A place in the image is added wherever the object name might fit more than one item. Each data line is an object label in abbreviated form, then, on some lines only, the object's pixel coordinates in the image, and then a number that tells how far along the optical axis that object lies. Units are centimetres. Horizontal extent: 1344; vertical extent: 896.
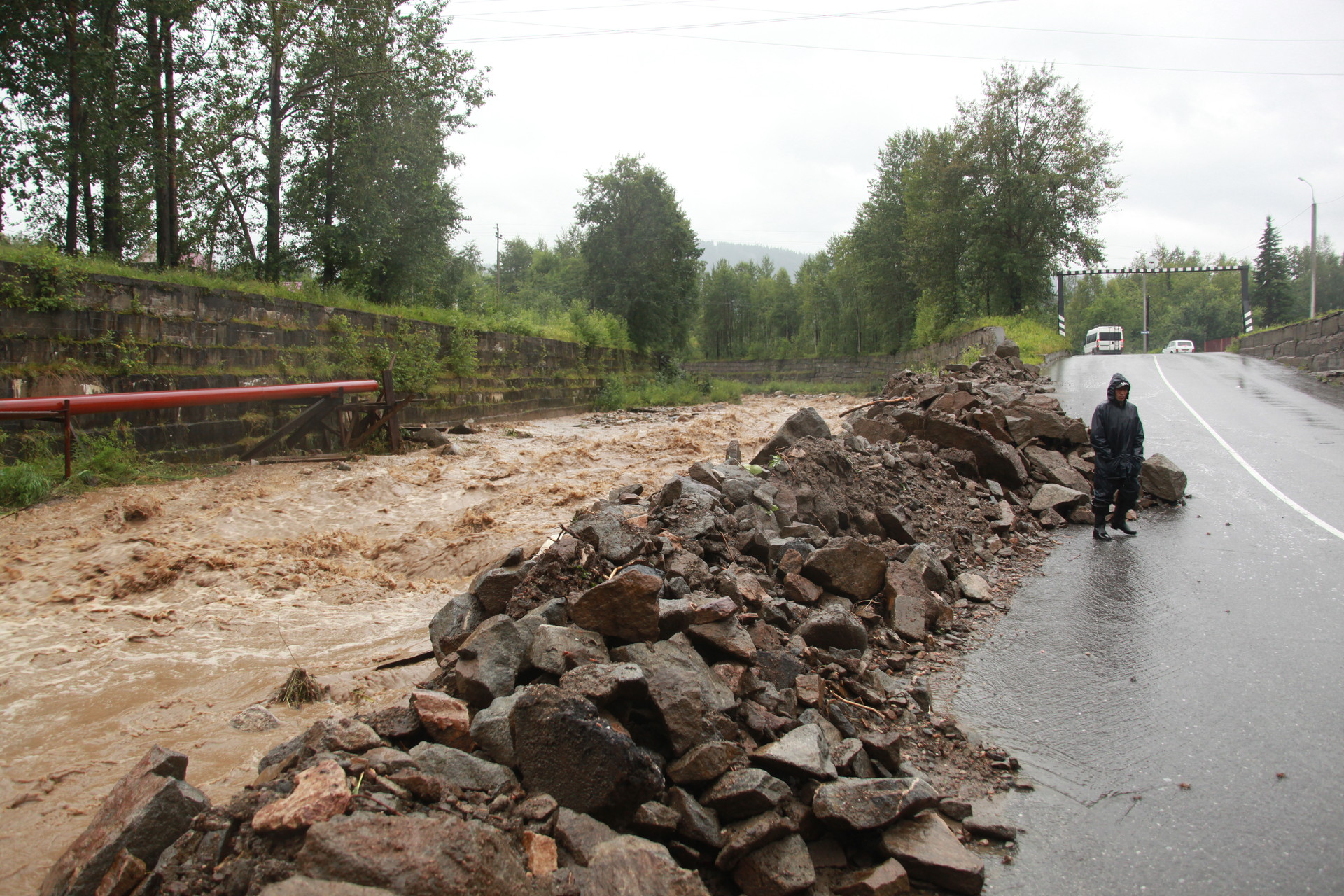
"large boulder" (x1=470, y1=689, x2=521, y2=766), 276
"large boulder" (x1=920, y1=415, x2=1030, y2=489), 947
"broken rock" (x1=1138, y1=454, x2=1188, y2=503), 886
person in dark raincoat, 793
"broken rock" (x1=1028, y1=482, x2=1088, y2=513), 865
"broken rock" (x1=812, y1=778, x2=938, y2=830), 281
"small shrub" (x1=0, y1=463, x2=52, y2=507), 765
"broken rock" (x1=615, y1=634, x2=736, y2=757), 299
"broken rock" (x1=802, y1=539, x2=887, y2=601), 534
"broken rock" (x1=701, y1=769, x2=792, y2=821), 276
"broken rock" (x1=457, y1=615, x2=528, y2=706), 316
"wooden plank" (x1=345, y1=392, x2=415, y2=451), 1246
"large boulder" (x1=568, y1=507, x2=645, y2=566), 442
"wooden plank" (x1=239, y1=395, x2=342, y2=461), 1119
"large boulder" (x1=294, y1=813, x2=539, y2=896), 202
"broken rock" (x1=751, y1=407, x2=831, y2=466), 848
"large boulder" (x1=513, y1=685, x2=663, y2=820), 264
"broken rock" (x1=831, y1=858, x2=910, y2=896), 262
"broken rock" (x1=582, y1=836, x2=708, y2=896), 226
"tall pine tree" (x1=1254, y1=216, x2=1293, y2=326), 5069
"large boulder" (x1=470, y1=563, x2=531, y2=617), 416
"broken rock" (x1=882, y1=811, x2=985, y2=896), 268
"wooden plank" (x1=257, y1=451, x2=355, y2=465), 1120
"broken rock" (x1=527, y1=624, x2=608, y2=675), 328
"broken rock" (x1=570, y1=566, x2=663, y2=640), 357
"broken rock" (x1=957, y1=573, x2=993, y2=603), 596
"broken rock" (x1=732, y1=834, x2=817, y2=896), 258
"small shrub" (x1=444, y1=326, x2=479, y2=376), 1819
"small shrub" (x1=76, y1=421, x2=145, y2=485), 881
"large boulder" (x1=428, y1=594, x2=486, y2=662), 411
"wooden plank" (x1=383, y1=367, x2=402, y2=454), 1260
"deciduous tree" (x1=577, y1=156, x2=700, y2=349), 3666
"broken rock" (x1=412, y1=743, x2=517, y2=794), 258
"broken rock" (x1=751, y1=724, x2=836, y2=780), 296
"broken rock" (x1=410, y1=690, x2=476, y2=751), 285
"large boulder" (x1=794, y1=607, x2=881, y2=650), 444
